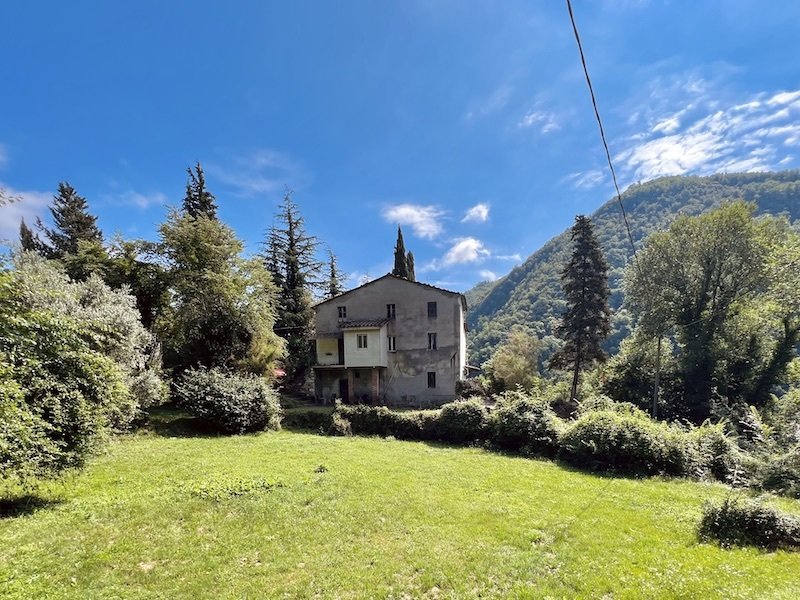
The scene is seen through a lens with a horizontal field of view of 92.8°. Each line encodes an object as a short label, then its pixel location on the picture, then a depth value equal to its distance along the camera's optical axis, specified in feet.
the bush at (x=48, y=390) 21.76
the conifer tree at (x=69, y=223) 113.09
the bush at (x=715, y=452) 40.22
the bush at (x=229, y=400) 57.98
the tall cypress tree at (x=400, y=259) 125.90
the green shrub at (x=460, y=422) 57.36
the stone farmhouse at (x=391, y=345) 92.12
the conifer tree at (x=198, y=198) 111.96
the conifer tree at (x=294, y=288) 104.32
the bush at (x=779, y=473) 33.40
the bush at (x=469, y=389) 91.82
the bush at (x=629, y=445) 40.70
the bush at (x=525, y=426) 49.88
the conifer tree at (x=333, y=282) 125.71
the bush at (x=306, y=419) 68.44
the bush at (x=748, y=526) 21.42
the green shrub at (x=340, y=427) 63.01
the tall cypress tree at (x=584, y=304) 93.20
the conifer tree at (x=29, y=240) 116.04
